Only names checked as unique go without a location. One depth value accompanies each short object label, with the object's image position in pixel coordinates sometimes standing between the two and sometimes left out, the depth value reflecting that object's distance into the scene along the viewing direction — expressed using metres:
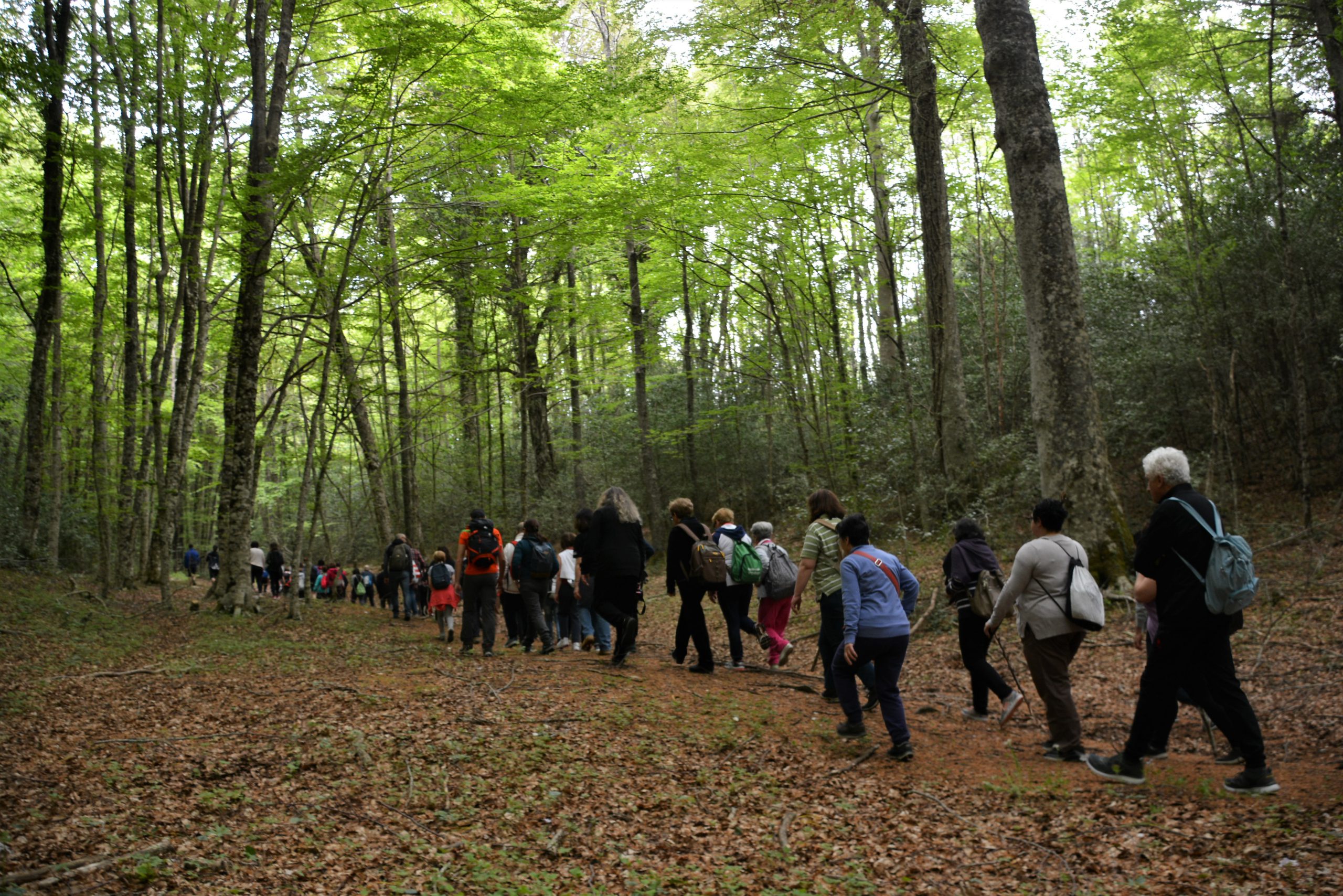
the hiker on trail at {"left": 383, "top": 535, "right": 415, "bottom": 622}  15.11
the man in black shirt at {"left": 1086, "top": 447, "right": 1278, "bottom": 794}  4.29
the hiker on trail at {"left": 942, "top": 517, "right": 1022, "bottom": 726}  6.30
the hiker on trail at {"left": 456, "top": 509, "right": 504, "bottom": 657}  9.47
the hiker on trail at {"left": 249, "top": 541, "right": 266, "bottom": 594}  19.44
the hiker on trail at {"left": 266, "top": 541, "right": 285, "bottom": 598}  19.88
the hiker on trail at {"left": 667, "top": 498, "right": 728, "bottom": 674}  7.95
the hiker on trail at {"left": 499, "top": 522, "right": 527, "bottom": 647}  10.15
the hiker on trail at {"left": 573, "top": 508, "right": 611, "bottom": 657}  8.53
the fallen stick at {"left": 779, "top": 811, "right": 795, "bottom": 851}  4.30
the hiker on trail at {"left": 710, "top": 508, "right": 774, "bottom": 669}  8.16
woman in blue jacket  5.43
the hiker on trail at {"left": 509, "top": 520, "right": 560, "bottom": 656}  9.76
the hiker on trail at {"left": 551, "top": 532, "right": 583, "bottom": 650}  10.34
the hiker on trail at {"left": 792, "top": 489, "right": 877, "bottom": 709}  6.94
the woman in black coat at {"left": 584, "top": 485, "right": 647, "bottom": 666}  8.23
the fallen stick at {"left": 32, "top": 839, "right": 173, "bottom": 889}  3.22
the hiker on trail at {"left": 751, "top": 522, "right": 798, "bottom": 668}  8.45
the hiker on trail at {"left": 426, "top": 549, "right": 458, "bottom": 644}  11.68
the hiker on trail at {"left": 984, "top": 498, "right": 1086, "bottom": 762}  5.20
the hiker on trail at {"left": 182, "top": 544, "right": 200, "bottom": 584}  24.78
